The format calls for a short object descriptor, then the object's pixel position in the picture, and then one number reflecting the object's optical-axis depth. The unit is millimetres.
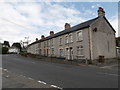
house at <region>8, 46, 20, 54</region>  69910
